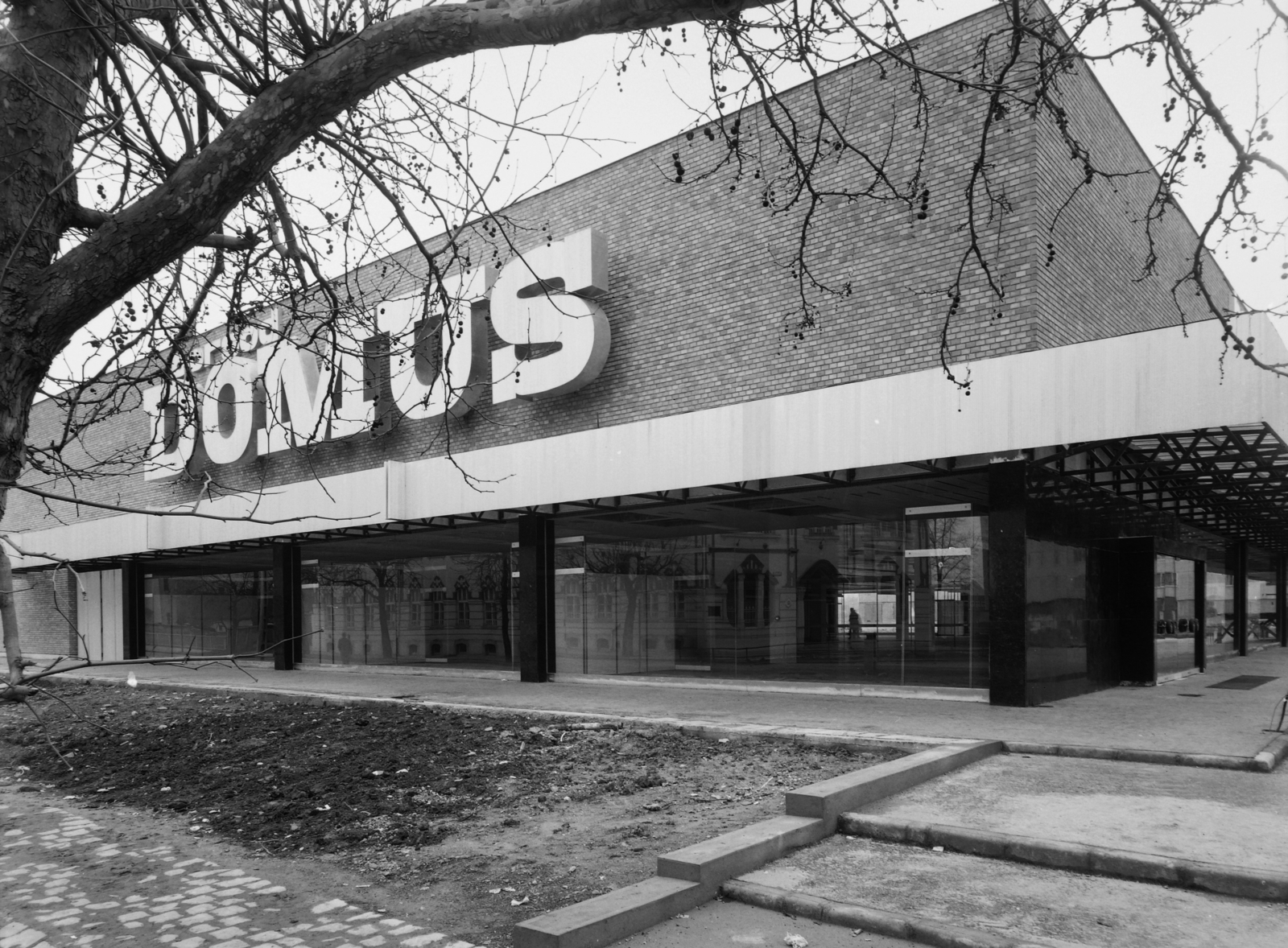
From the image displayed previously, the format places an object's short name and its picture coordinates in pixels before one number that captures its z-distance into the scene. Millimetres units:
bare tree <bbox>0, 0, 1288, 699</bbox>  4004
